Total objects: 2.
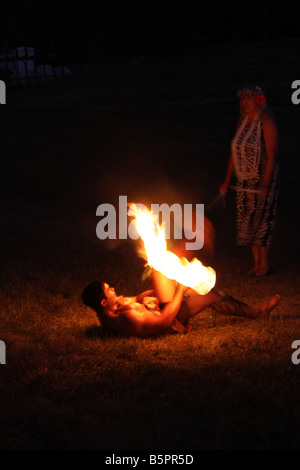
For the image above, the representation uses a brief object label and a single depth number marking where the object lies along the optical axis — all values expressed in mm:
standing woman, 7707
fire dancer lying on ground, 6422
